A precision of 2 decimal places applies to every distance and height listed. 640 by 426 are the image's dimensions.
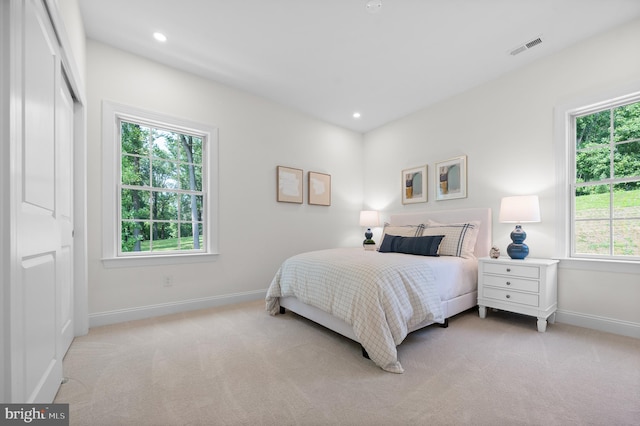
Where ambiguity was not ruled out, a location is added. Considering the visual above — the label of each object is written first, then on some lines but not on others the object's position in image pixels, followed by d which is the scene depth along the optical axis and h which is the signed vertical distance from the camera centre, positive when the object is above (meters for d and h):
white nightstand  2.55 -0.73
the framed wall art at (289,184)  3.98 +0.41
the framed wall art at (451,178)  3.66 +0.46
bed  1.96 -0.63
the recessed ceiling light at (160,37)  2.63 +1.70
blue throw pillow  3.08 -0.39
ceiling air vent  2.68 +1.66
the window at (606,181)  2.55 +0.29
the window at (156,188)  2.80 +0.29
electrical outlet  3.05 -0.75
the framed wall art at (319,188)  4.33 +0.38
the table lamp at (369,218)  4.60 -0.10
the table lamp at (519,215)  2.74 -0.03
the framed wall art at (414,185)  4.11 +0.41
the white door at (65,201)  1.65 +0.09
